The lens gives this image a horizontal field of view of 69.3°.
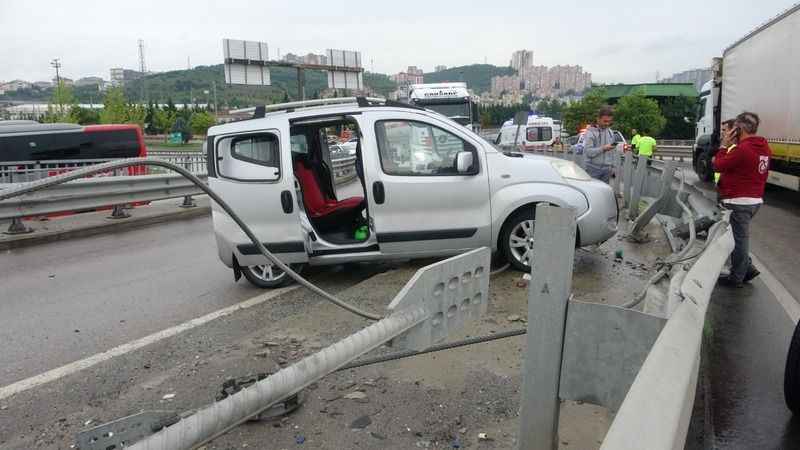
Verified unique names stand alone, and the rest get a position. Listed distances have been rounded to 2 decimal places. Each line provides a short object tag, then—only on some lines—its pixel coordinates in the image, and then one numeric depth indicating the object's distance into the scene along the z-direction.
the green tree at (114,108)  45.75
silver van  5.92
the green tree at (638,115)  57.53
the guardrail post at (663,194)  7.00
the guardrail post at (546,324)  1.91
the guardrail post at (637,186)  9.11
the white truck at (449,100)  20.61
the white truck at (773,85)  11.47
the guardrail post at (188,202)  12.78
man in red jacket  5.77
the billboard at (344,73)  30.69
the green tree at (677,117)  69.99
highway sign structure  23.72
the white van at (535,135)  30.89
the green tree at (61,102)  44.17
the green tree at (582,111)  62.00
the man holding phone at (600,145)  9.62
